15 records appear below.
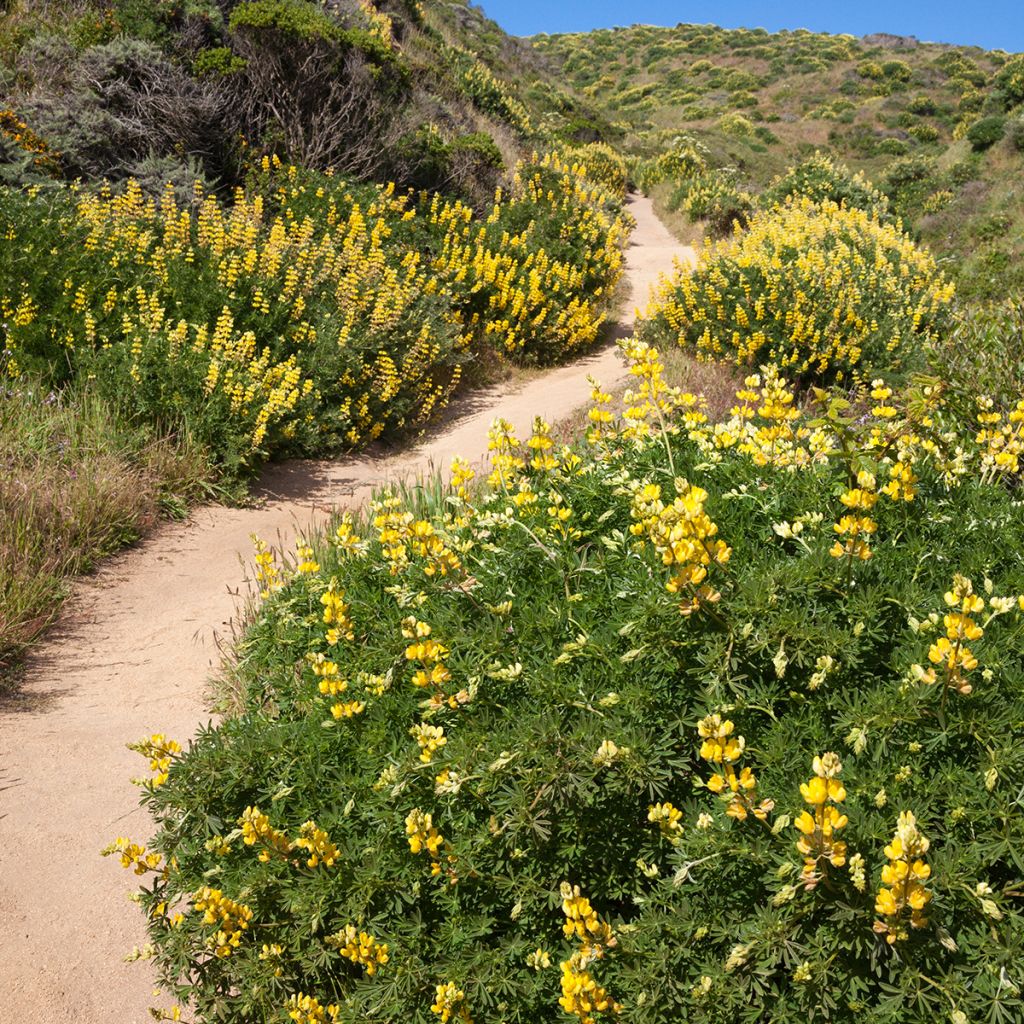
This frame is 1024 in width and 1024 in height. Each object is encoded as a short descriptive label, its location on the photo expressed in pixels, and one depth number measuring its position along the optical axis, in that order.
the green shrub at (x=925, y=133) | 41.06
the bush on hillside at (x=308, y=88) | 10.88
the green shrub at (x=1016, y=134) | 24.95
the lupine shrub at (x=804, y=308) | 8.15
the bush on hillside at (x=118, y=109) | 9.69
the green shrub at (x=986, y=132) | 26.00
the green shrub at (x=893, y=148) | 39.69
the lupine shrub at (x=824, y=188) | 19.27
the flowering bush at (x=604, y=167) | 23.45
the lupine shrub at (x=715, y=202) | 19.61
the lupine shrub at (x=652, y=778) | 1.88
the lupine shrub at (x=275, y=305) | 6.35
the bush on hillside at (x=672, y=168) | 26.78
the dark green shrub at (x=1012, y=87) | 28.85
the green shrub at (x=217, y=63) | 10.62
